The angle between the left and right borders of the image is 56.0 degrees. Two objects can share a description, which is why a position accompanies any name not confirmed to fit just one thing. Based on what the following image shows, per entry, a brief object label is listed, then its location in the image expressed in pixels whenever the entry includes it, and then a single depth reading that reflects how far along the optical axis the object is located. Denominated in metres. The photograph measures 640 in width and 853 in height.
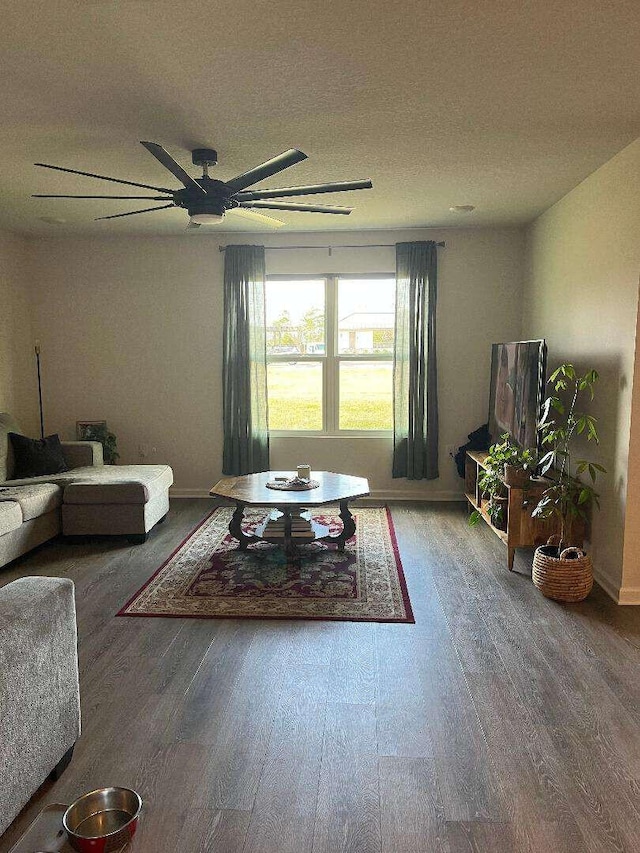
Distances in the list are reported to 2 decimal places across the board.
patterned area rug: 3.42
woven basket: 3.48
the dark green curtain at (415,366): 5.75
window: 6.00
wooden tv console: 3.94
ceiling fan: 2.84
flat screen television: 4.09
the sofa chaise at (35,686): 1.74
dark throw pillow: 4.92
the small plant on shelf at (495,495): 4.18
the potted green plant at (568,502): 3.49
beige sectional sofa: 4.22
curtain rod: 5.84
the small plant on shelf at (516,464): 3.93
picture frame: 5.89
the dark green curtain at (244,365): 5.89
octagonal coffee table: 4.08
